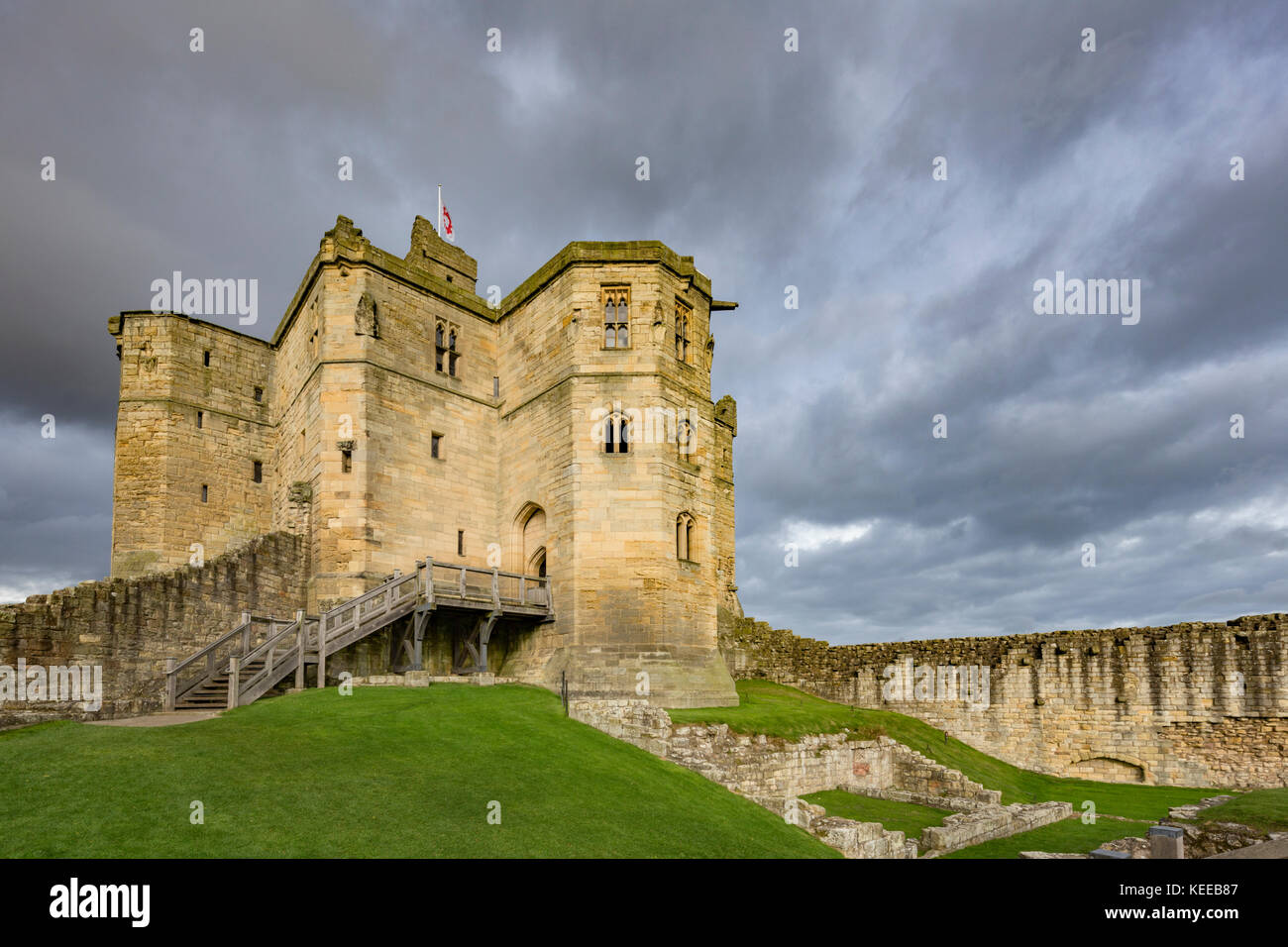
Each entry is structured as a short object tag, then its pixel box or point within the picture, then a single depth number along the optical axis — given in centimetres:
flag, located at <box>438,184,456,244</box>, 3215
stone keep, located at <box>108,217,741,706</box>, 2325
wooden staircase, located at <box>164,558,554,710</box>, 1805
